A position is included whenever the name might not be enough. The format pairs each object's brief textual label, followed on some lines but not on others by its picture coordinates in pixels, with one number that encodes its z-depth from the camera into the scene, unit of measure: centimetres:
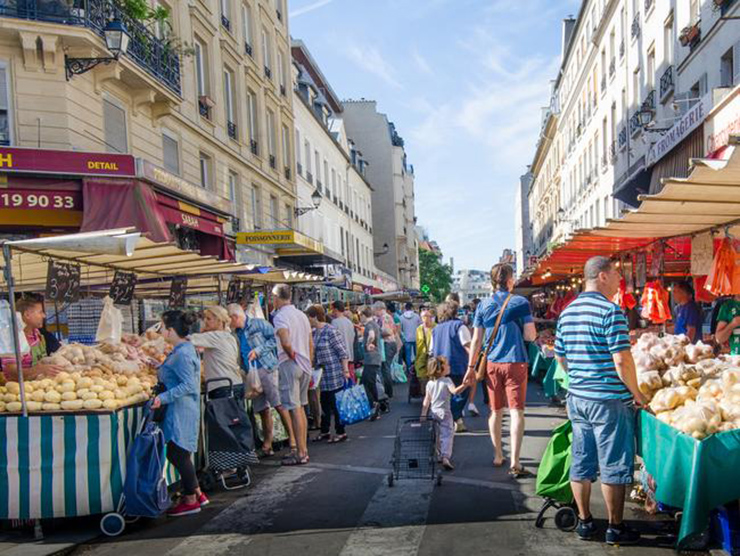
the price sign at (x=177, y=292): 940
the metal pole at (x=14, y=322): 491
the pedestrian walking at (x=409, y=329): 1386
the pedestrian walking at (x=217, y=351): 668
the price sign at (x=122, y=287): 810
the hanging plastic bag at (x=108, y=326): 769
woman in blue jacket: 554
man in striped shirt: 426
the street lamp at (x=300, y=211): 2673
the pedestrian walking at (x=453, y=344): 845
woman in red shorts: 627
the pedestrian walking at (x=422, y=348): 1061
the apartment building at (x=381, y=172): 5831
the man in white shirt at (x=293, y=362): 739
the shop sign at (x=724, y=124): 980
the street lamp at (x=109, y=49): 1134
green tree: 8388
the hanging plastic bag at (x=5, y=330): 507
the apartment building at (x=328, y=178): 2947
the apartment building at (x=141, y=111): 1115
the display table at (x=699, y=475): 385
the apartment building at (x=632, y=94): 1388
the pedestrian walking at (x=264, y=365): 739
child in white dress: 670
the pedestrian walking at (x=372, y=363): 1037
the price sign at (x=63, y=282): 649
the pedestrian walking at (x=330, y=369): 864
